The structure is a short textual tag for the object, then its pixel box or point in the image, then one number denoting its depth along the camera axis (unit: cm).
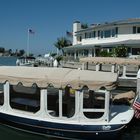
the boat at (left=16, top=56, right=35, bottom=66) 2501
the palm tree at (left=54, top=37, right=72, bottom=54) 3758
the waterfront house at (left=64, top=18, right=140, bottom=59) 1936
